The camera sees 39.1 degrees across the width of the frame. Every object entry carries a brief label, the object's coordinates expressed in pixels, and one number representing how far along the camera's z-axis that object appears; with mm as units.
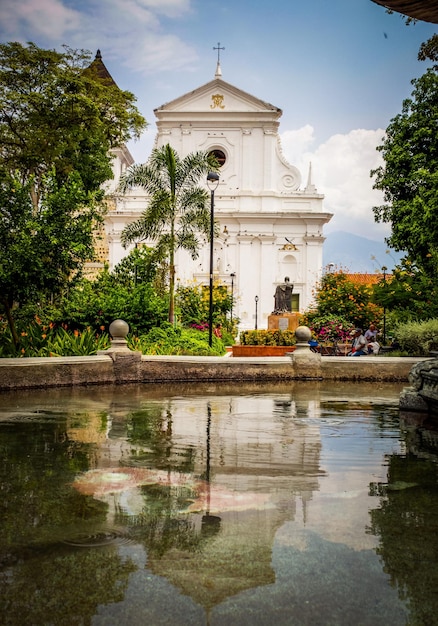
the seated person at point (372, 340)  16030
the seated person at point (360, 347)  16044
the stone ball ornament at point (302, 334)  11985
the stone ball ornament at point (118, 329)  11383
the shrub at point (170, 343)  14008
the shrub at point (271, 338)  21719
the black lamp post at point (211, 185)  15403
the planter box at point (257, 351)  19219
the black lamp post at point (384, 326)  18791
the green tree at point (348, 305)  20422
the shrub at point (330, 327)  19875
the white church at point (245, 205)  44000
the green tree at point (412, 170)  20812
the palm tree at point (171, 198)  18703
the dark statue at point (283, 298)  28266
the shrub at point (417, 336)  13305
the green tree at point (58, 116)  20484
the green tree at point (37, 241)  11148
